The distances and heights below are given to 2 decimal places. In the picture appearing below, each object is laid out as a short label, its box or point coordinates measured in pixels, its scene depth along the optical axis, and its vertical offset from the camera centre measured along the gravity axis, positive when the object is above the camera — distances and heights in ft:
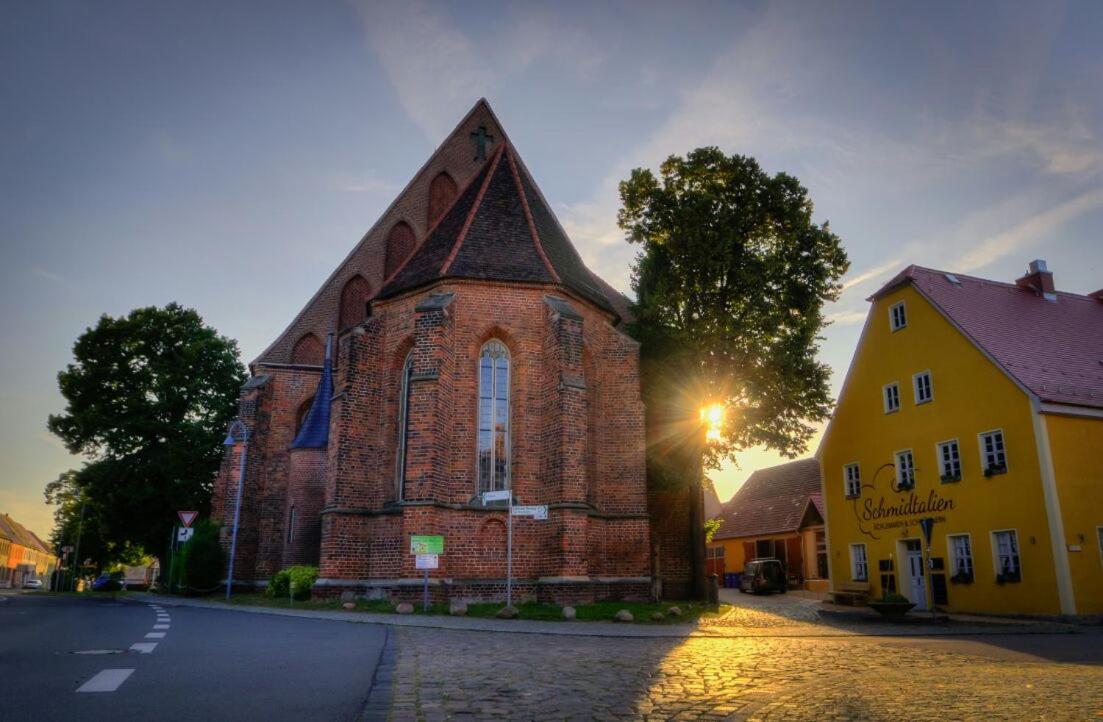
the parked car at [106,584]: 153.28 -3.54
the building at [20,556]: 283.18 +3.78
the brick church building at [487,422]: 58.29 +11.01
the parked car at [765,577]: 108.78 -1.42
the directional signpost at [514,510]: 51.62 +3.63
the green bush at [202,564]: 82.23 +0.16
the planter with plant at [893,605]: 62.85 -2.98
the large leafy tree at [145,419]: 109.70 +20.07
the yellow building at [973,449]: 67.41 +11.07
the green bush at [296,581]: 64.08 -1.26
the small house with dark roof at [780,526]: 116.67 +6.10
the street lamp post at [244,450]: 83.35 +11.82
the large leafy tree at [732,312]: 76.07 +23.86
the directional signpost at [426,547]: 52.54 +1.21
